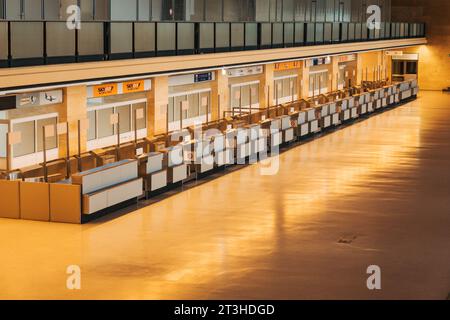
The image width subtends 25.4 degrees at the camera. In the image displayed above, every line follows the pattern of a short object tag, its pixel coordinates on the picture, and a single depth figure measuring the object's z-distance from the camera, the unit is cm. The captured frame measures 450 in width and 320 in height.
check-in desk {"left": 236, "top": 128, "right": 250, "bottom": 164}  2553
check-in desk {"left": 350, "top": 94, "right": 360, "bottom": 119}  3724
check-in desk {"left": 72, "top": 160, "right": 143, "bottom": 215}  1778
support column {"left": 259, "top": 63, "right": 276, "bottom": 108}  3450
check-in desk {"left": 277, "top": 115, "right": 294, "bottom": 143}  2910
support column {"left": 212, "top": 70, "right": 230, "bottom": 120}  3036
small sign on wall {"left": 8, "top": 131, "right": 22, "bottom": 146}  1883
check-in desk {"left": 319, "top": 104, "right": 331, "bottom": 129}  3322
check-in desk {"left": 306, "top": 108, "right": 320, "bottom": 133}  3166
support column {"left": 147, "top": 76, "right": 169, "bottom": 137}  2634
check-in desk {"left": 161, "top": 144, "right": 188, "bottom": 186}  2139
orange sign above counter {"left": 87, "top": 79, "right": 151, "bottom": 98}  2406
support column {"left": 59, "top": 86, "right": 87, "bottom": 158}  2209
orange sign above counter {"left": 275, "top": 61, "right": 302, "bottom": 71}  3603
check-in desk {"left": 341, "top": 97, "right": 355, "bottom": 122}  3600
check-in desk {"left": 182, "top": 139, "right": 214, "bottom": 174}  2275
